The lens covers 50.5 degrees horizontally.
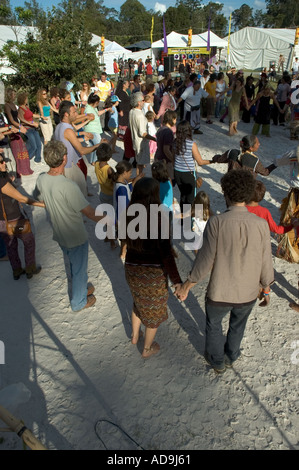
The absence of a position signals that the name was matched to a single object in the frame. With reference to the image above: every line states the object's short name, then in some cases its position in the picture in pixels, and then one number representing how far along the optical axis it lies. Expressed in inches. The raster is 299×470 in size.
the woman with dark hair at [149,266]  97.3
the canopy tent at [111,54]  1110.0
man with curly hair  90.2
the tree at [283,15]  2358.5
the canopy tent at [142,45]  1523.1
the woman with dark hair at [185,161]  179.8
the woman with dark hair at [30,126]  293.7
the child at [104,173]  174.7
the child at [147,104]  324.5
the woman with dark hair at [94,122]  251.1
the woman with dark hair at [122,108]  377.1
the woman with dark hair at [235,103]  386.3
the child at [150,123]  271.1
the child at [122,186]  157.3
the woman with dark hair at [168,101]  363.9
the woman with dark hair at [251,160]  166.6
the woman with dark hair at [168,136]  208.4
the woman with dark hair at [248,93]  483.5
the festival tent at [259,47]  1050.1
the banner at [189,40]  1067.8
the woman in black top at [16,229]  144.6
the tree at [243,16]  3508.4
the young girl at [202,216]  169.0
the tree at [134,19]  2527.1
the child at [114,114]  360.5
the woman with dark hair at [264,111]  380.5
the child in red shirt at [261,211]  133.0
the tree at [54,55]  499.2
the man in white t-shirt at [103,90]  426.0
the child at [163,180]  170.8
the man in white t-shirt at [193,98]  379.6
